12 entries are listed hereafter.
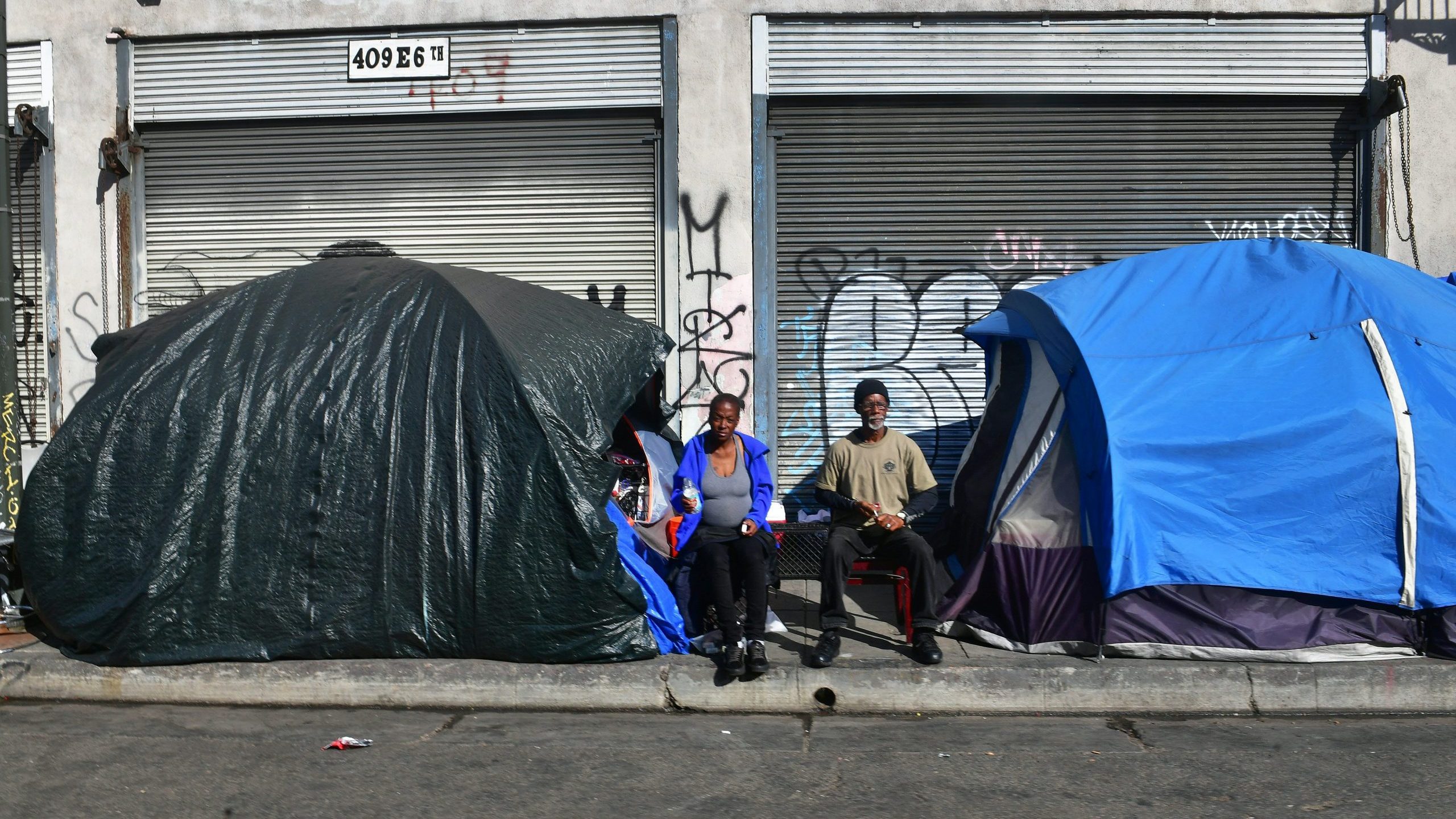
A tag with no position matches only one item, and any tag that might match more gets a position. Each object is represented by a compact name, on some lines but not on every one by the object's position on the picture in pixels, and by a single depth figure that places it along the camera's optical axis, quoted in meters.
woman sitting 5.79
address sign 8.57
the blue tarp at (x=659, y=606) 5.92
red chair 6.04
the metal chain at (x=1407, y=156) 8.25
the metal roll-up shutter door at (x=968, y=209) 8.46
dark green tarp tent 5.69
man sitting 5.90
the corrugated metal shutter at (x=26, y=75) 8.79
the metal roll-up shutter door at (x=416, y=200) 8.58
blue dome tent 5.56
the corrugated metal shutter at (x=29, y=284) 8.86
